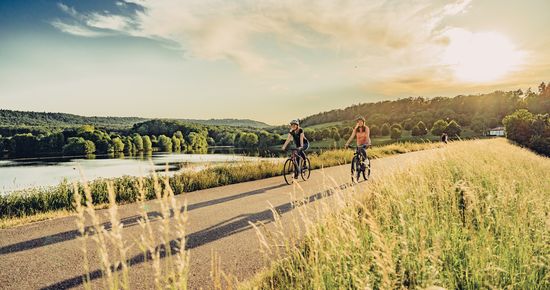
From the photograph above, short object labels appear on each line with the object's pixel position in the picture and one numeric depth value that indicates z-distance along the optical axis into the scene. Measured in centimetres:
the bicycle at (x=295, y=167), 1287
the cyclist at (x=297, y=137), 1253
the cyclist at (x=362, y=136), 1218
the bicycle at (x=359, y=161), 1209
